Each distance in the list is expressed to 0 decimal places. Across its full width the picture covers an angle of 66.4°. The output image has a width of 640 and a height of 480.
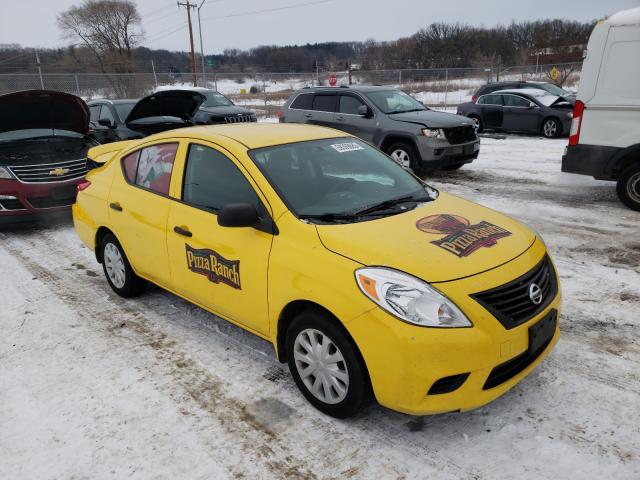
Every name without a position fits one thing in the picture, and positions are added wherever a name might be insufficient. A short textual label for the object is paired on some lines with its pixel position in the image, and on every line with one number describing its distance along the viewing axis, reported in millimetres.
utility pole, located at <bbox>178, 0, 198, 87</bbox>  35609
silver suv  8875
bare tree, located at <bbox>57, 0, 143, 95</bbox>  48656
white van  6262
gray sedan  13891
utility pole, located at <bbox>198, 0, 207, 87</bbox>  34400
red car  6785
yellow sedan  2504
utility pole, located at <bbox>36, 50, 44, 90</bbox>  22688
